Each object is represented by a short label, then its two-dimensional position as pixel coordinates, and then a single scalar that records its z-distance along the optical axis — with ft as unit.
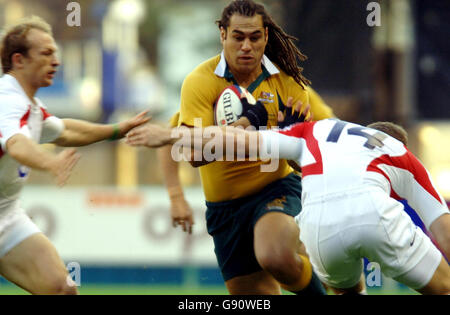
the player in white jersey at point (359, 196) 30.86
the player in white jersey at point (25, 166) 35.14
